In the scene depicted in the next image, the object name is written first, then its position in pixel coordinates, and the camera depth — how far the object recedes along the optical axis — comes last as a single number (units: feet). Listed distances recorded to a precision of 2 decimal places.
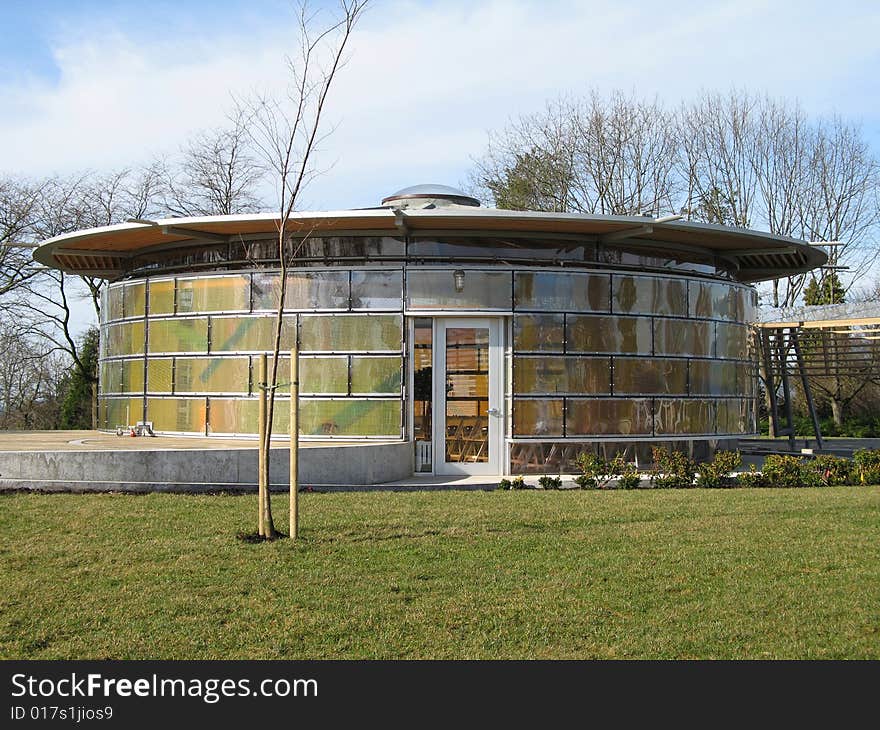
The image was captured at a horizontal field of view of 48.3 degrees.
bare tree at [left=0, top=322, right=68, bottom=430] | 105.91
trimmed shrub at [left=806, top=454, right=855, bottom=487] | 47.91
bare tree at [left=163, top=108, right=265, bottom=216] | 118.62
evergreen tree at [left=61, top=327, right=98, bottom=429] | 88.02
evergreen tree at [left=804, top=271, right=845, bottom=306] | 124.67
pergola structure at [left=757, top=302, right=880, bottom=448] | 70.23
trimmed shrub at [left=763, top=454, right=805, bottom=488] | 46.88
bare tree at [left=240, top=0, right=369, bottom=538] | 31.01
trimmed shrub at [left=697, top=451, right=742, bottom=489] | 46.21
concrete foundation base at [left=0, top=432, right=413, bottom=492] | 42.39
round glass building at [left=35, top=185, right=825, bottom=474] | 51.29
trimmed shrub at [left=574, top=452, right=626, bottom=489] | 46.47
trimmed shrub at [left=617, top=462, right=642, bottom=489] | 45.55
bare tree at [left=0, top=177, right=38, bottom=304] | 100.53
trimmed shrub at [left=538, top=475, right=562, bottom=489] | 45.75
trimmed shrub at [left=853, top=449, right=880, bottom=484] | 48.11
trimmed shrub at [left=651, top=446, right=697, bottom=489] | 46.42
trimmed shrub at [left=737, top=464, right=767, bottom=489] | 46.42
